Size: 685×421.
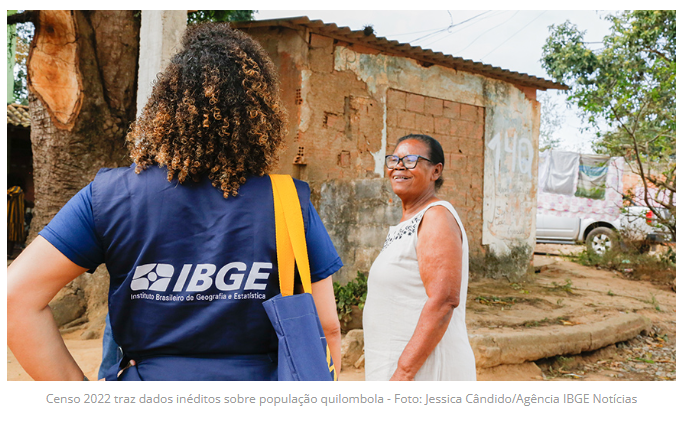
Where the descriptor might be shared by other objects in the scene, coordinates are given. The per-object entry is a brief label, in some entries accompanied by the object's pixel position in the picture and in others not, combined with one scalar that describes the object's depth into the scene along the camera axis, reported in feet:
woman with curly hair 3.80
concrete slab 13.64
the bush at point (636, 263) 28.63
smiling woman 5.41
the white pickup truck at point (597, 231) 32.07
